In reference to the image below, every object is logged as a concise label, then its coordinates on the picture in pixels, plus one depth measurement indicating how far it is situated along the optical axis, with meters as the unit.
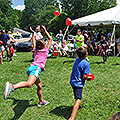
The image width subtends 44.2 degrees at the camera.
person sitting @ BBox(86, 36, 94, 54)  12.78
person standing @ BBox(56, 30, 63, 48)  11.34
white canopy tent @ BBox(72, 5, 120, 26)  11.13
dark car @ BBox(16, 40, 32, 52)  15.34
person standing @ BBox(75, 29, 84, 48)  8.58
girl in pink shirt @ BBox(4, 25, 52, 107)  3.34
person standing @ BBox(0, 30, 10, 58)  9.34
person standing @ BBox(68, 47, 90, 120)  3.16
